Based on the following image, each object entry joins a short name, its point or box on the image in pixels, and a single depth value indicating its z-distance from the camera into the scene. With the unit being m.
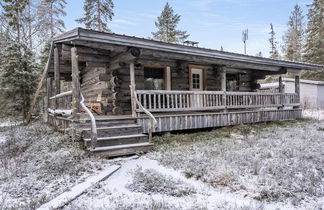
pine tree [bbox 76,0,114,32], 22.20
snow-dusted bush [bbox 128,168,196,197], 3.34
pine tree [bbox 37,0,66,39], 20.66
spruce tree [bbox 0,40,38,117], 14.06
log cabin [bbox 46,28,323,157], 5.78
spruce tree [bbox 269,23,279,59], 42.25
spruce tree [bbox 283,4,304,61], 32.56
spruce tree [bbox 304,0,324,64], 26.58
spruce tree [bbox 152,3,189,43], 32.65
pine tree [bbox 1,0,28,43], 17.09
